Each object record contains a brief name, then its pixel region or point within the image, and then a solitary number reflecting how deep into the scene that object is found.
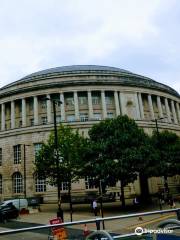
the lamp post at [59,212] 26.25
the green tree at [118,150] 35.69
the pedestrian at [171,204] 35.41
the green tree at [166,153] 39.89
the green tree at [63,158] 39.38
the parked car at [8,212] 32.99
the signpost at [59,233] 6.33
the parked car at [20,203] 39.55
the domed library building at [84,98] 69.06
